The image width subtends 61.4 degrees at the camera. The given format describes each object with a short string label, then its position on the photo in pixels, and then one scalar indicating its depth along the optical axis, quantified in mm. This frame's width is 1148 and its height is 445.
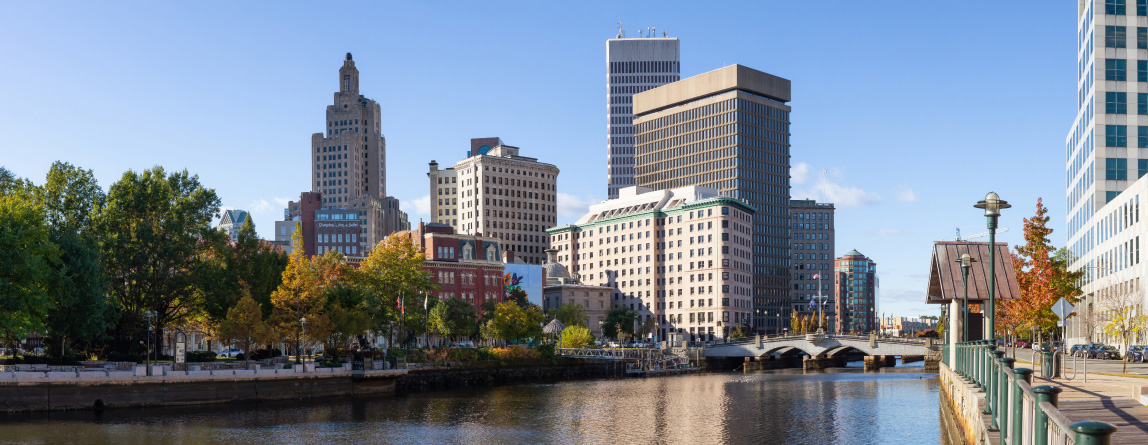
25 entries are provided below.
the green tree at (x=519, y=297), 178500
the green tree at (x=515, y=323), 128750
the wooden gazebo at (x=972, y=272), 54406
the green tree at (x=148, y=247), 82125
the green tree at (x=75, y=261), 71062
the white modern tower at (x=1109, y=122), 99750
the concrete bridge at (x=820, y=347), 137625
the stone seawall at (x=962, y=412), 26134
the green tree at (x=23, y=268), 61125
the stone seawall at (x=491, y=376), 93125
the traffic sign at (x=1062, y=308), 36719
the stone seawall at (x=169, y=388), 61188
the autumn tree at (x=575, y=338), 140375
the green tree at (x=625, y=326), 198150
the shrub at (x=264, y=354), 91312
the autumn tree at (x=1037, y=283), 79750
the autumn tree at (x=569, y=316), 173000
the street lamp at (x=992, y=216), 40500
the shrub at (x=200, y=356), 85250
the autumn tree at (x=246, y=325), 81562
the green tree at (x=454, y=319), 126188
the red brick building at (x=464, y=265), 170125
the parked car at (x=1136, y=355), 67406
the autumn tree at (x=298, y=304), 85625
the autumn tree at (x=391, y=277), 107875
